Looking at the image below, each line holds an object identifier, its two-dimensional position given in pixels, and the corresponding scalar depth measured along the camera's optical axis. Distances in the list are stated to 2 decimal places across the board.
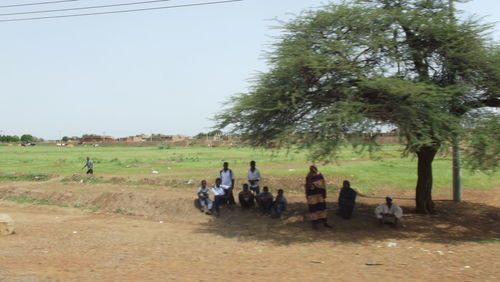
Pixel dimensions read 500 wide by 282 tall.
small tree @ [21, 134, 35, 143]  144.98
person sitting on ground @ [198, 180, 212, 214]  16.34
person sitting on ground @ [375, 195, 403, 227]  13.20
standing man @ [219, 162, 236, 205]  16.22
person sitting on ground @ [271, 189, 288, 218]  14.99
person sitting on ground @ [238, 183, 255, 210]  15.84
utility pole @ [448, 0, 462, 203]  11.48
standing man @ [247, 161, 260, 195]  16.03
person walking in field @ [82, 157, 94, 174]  28.53
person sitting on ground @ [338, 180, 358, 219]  14.18
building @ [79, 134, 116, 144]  116.62
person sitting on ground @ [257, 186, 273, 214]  15.36
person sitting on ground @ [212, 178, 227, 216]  16.16
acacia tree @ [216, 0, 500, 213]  11.20
